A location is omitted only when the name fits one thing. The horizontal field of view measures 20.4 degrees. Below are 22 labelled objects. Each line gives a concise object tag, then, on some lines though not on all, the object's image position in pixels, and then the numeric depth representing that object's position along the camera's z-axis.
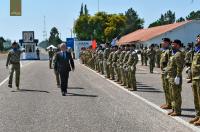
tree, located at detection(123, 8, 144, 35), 138.00
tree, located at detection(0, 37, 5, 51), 179.62
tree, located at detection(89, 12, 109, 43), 107.19
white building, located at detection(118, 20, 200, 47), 73.44
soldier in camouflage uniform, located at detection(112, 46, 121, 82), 24.12
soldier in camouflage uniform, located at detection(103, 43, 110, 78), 28.14
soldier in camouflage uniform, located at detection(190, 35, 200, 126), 11.21
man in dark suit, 18.66
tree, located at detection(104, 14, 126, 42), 105.38
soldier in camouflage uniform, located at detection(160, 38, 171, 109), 13.67
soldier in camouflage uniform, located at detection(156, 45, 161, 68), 41.46
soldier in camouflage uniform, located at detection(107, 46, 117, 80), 25.63
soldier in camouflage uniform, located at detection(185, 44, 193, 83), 26.41
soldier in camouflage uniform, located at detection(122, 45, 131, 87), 21.23
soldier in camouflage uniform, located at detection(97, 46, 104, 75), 32.28
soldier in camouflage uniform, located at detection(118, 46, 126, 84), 22.26
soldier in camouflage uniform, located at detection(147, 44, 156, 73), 34.22
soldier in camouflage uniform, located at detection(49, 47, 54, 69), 41.96
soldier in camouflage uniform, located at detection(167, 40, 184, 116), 12.43
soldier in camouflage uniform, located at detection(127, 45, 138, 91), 20.41
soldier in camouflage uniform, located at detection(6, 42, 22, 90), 20.97
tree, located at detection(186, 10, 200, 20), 157.38
